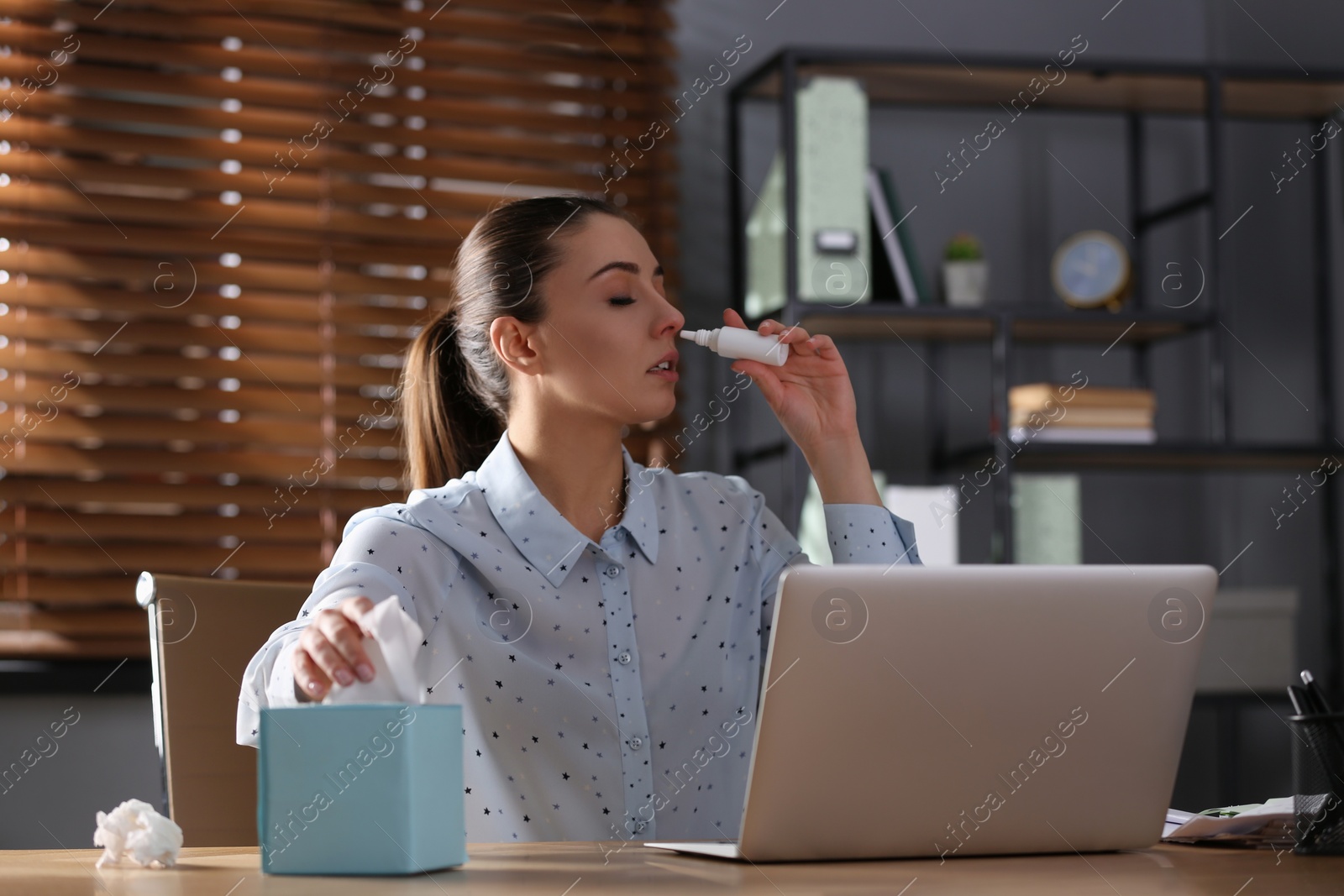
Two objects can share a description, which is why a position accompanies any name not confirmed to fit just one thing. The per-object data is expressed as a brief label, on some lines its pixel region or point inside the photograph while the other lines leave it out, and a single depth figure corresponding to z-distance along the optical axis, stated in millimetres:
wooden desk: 2097
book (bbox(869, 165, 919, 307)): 3524
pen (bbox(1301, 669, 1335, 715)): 2331
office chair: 2574
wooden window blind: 3298
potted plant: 3573
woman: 2635
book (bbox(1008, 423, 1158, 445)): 3505
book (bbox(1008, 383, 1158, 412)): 3492
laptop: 2208
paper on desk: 2336
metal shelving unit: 3482
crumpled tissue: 2233
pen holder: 2296
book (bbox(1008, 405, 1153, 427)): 3508
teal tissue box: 2130
